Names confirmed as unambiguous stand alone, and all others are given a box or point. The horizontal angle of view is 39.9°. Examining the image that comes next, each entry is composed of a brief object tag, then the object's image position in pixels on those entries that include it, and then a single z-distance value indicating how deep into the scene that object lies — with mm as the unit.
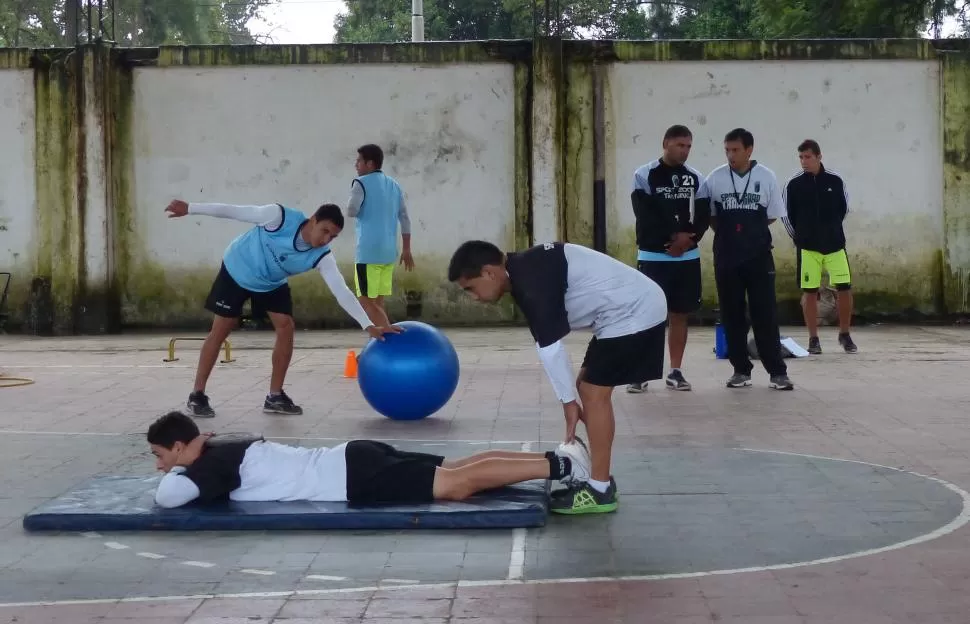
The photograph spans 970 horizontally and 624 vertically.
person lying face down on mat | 6250
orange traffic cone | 12164
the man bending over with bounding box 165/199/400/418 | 9070
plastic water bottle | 13172
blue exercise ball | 9117
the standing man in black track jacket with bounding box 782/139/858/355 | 13398
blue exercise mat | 6055
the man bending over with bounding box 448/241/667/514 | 6230
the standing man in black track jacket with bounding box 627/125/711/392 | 10625
